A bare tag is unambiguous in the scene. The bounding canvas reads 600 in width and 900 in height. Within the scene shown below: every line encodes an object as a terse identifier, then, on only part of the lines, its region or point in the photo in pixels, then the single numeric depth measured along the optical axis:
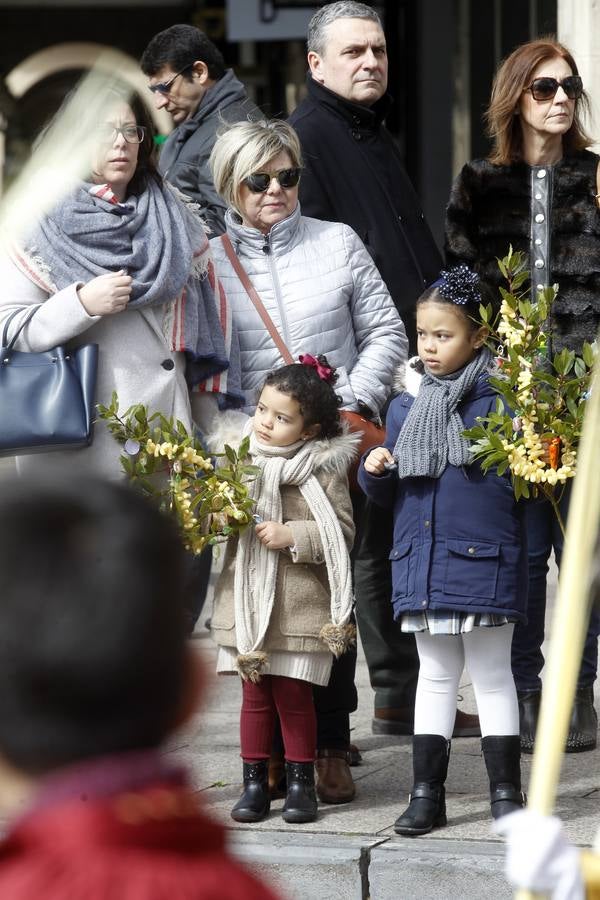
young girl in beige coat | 8.72
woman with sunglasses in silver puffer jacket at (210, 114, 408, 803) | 9.30
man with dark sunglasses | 11.34
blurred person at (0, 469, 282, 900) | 2.72
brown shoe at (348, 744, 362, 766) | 9.91
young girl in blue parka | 8.52
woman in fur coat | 9.58
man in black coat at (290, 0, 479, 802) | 10.16
